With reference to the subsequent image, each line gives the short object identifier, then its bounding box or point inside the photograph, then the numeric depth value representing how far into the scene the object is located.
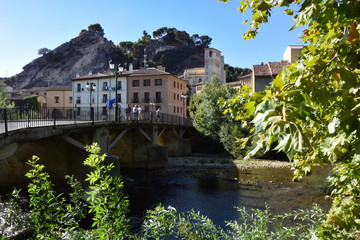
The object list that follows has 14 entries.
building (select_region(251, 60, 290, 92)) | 34.84
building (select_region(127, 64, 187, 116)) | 47.94
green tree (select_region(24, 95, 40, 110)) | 57.19
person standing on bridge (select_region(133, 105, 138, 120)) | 26.31
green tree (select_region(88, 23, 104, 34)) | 104.50
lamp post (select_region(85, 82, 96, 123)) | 16.28
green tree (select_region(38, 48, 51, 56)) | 107.61
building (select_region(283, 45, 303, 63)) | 33.25
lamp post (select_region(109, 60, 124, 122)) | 16.14
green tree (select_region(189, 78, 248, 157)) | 31.31
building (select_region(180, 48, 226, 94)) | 88.19
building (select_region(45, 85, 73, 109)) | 57.62
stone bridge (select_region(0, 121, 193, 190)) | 10.38
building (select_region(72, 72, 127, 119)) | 49.50
